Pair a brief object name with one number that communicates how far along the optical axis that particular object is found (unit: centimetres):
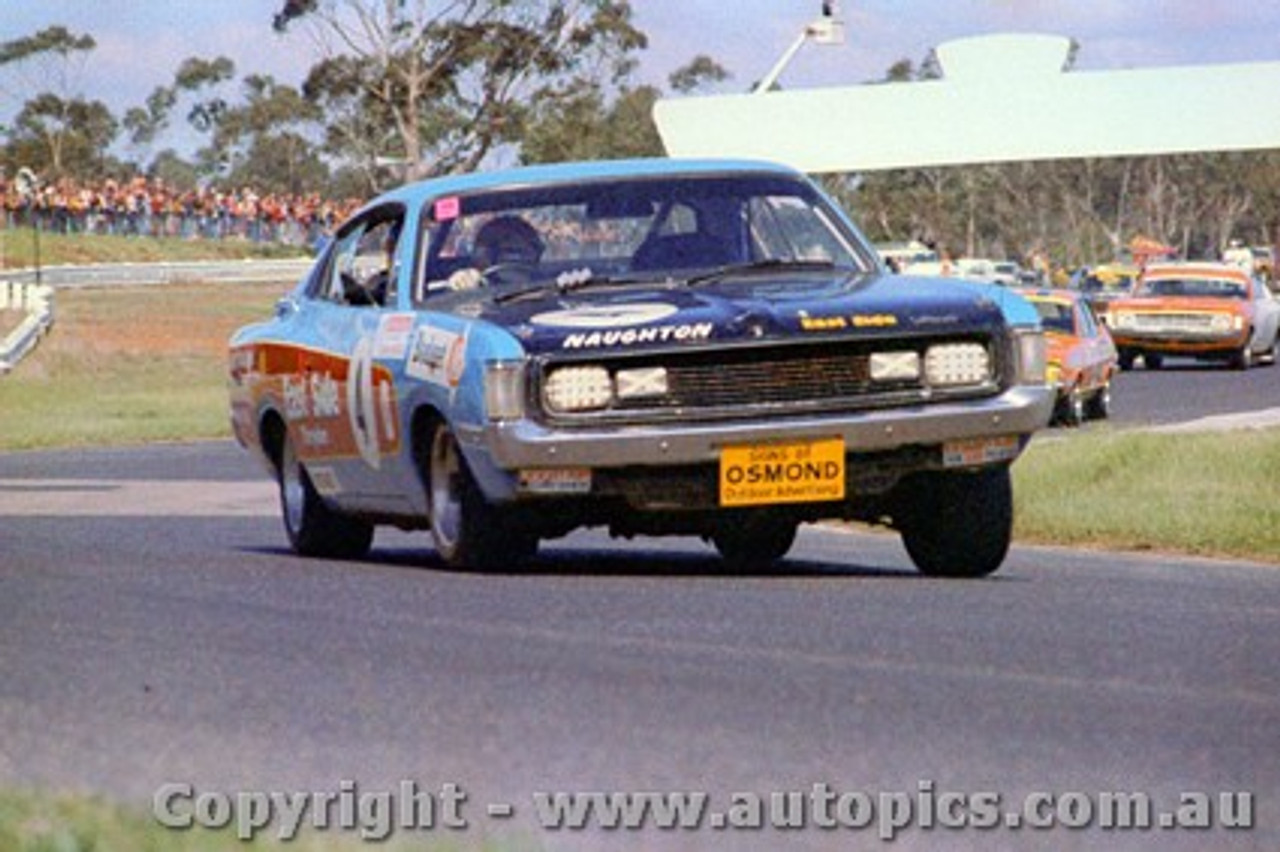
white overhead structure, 7112
